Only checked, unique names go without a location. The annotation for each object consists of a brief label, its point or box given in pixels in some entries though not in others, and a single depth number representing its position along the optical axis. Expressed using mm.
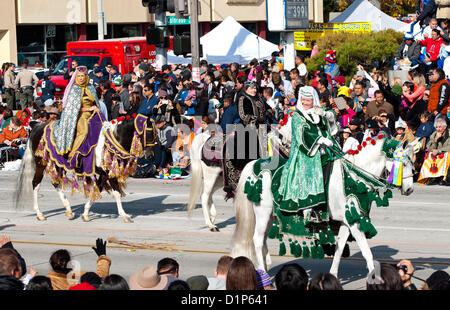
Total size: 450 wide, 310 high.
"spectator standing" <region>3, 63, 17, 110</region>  32844
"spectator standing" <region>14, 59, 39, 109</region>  32500
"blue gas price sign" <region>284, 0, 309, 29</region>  29362
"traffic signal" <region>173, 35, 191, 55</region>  23875
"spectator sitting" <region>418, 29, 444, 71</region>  24672
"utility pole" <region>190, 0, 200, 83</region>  23844
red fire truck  35938
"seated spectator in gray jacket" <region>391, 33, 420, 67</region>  25531
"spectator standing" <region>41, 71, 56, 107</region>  31677
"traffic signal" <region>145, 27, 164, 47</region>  24391
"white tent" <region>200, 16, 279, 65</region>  35969
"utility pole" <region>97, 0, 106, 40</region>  41356
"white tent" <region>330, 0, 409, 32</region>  35750
